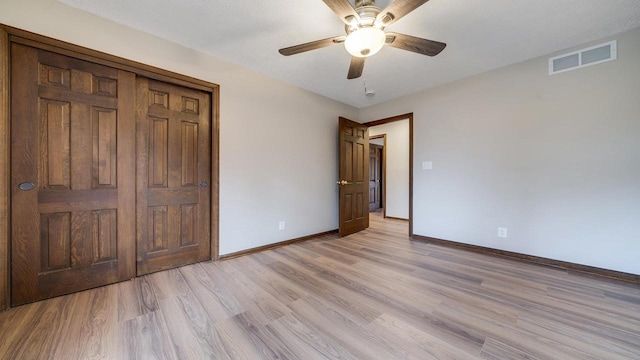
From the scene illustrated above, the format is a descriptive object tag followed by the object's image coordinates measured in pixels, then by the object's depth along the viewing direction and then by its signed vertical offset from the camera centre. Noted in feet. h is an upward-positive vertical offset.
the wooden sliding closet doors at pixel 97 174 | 5.66 +0.09
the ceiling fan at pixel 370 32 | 4.72 +3.62
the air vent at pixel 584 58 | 7.35 +4.29
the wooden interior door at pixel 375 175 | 22.18 +0.29
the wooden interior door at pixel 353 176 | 12.53 +0.10
